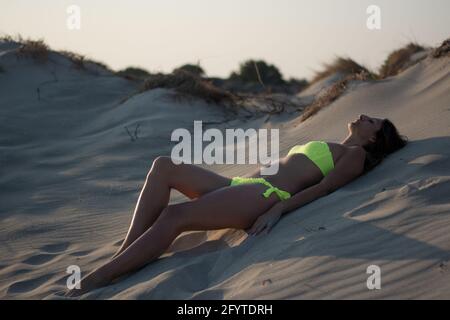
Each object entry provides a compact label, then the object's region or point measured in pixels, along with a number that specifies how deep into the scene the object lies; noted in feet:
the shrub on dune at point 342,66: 45.37
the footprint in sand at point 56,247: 19.02
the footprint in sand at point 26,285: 15.71
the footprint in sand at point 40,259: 17.97
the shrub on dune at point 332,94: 29.71
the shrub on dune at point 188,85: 38.27
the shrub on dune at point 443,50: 27.20
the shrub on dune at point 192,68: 58.13
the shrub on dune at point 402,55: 47.75
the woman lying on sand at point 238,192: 14.97
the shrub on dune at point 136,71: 71.61
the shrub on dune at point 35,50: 42.34
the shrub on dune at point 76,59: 44.37
